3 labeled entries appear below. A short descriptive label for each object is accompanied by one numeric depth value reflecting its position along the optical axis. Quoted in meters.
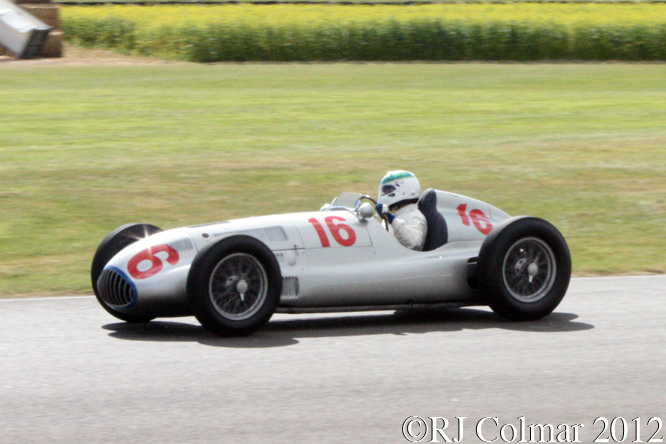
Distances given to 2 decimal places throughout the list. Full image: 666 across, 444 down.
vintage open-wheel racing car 14.57
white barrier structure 72.94
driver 16.34
